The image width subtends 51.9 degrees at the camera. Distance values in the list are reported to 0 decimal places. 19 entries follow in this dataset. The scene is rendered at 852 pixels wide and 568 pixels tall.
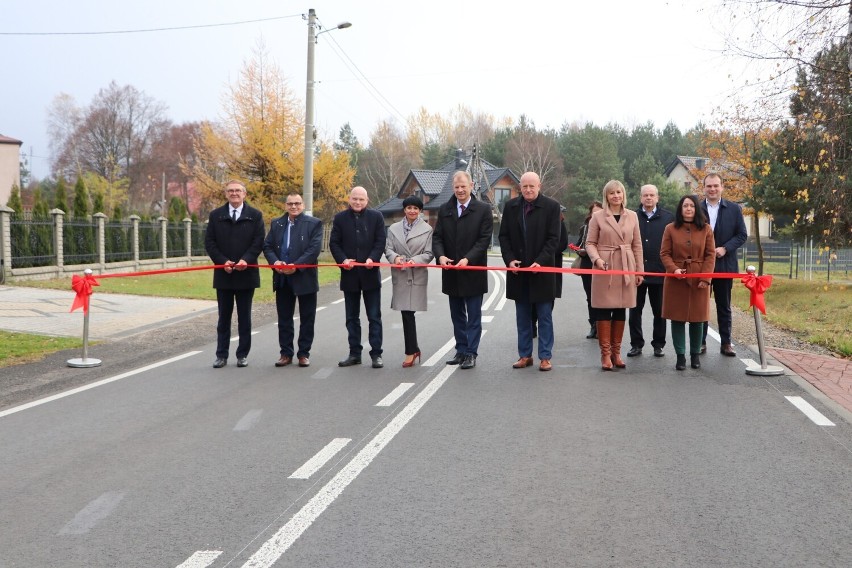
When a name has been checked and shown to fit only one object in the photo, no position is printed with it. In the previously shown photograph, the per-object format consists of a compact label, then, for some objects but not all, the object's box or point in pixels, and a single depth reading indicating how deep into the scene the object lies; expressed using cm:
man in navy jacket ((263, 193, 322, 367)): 966
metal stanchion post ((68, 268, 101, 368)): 973
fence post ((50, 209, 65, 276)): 2391
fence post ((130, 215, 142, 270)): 2912
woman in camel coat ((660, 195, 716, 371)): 918
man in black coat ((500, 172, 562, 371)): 922
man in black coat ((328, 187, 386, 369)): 964
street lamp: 2380
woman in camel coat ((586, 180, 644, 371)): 903
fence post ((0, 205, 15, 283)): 2117
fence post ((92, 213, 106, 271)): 2655
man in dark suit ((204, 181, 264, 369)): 970
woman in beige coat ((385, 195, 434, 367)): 956
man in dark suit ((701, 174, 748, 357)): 1006
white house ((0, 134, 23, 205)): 7006
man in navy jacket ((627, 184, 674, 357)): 1027
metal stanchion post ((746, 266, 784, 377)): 883
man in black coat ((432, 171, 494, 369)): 938
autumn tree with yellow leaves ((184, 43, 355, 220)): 3606
